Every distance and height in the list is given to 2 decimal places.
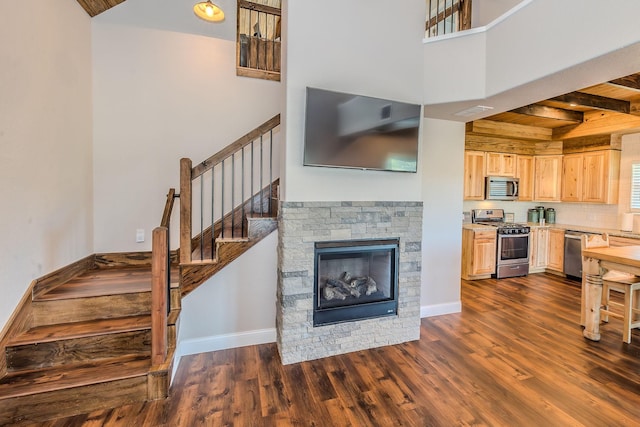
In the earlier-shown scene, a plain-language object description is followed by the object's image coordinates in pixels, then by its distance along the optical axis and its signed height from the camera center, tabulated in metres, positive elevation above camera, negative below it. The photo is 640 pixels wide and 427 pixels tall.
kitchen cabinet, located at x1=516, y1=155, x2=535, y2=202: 5.77 +0.71
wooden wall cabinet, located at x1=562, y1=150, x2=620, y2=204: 4.95 +0.66
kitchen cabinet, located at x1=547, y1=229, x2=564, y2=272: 5.28 -0.73
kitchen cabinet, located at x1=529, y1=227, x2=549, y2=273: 5.46 -0.72
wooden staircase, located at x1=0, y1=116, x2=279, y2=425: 1.88 -1.02
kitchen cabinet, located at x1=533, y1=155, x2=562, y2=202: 5.65 +0.69
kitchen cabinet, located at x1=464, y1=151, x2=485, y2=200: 5.32 +0.67
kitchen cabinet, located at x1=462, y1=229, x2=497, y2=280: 5.00 -0.78
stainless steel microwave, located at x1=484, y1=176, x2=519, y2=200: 5.42 +0.45
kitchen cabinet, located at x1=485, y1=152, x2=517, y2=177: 5.46 +0.92
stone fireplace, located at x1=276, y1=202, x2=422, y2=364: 2.58 -0.69
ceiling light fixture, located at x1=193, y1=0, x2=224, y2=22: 3.14 +2.21
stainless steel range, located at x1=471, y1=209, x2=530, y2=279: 5.12 -0.73
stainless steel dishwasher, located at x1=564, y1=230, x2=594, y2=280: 4.94 -0.76
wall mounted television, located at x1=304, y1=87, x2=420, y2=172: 2.52 +0.72
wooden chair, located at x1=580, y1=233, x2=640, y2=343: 2.87 -0.86
